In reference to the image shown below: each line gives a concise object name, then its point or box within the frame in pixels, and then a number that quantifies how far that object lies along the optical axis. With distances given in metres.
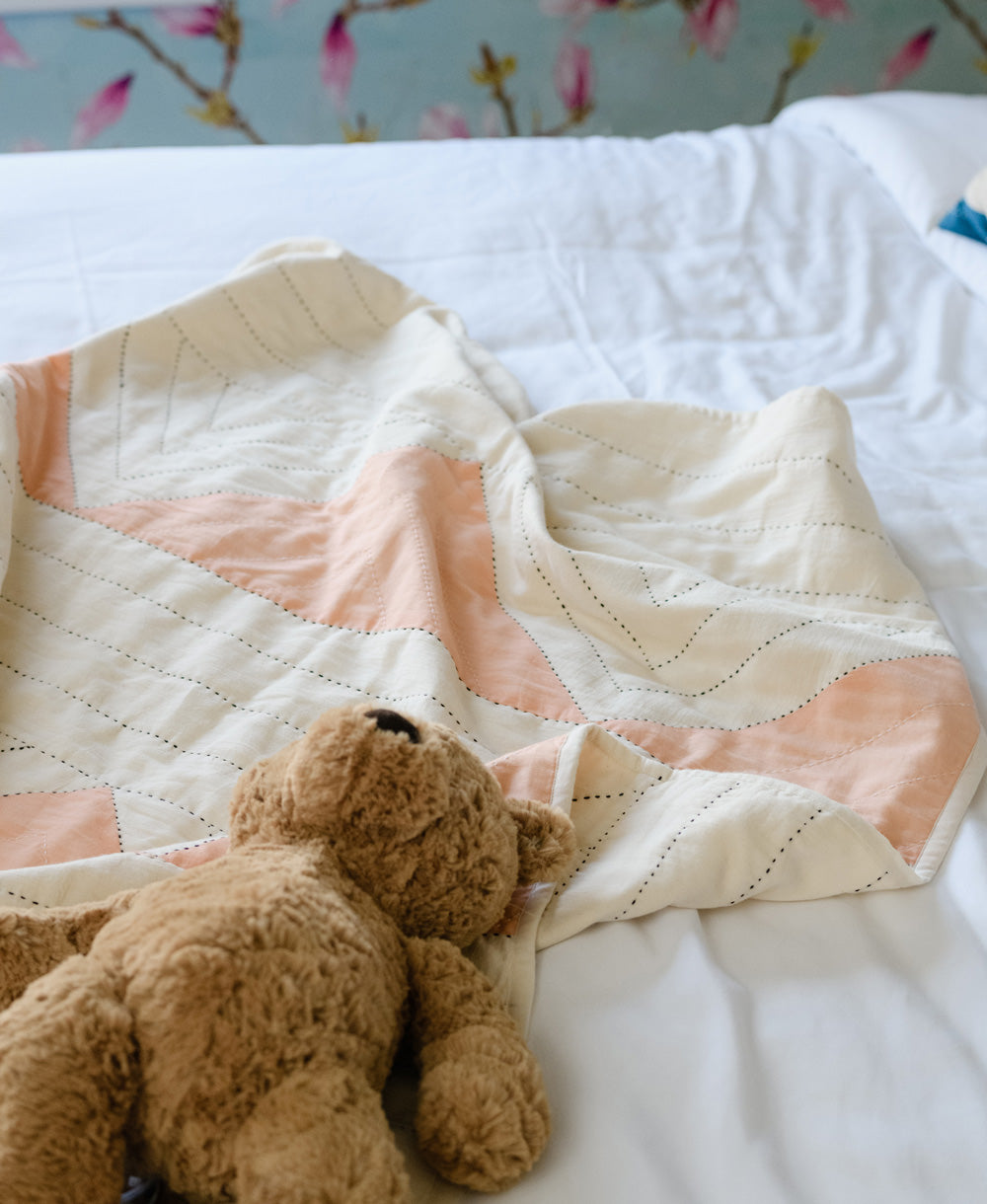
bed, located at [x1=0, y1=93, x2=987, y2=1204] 0.60
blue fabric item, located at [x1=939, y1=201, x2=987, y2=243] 1.52
